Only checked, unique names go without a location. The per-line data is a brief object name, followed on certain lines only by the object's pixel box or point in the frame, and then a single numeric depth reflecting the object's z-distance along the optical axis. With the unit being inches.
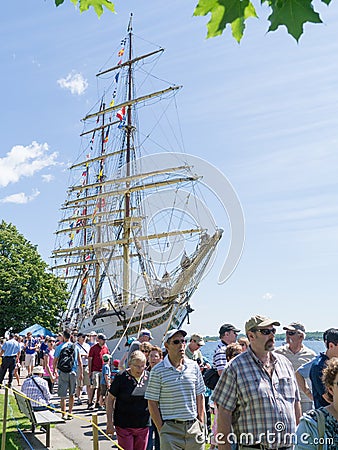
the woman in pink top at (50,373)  508.1
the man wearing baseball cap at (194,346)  354.0
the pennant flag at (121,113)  1745.8
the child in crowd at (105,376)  442.3
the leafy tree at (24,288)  1863.9
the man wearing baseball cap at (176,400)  201.2
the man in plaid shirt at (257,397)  157.5
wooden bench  325.6
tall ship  1374.3
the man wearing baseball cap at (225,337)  259.0
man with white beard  255.1
